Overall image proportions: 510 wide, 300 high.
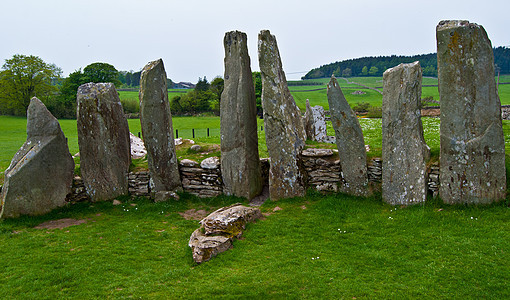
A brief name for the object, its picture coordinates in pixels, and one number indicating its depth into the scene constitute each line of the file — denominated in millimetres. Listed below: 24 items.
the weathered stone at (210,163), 12992
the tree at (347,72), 101556
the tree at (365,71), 98562
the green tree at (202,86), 60838
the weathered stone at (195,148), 15070
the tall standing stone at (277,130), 11859
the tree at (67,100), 47125
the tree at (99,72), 50812
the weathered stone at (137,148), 16016
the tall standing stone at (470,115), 9781
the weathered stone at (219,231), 8523
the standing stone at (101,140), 12625
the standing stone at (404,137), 10453
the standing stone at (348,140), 11367
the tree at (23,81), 43625
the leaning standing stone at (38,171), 11442
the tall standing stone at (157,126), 12523
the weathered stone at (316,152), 12028
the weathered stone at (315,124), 14472
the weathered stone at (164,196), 12852
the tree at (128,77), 100969
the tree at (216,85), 57453
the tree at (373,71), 96238
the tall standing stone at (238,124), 12531
